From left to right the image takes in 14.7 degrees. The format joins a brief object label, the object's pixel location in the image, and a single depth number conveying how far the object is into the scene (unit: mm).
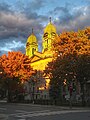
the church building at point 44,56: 115100
